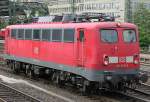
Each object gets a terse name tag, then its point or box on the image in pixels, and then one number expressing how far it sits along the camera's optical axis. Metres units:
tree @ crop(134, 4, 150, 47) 59.97
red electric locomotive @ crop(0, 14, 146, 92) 16.52
